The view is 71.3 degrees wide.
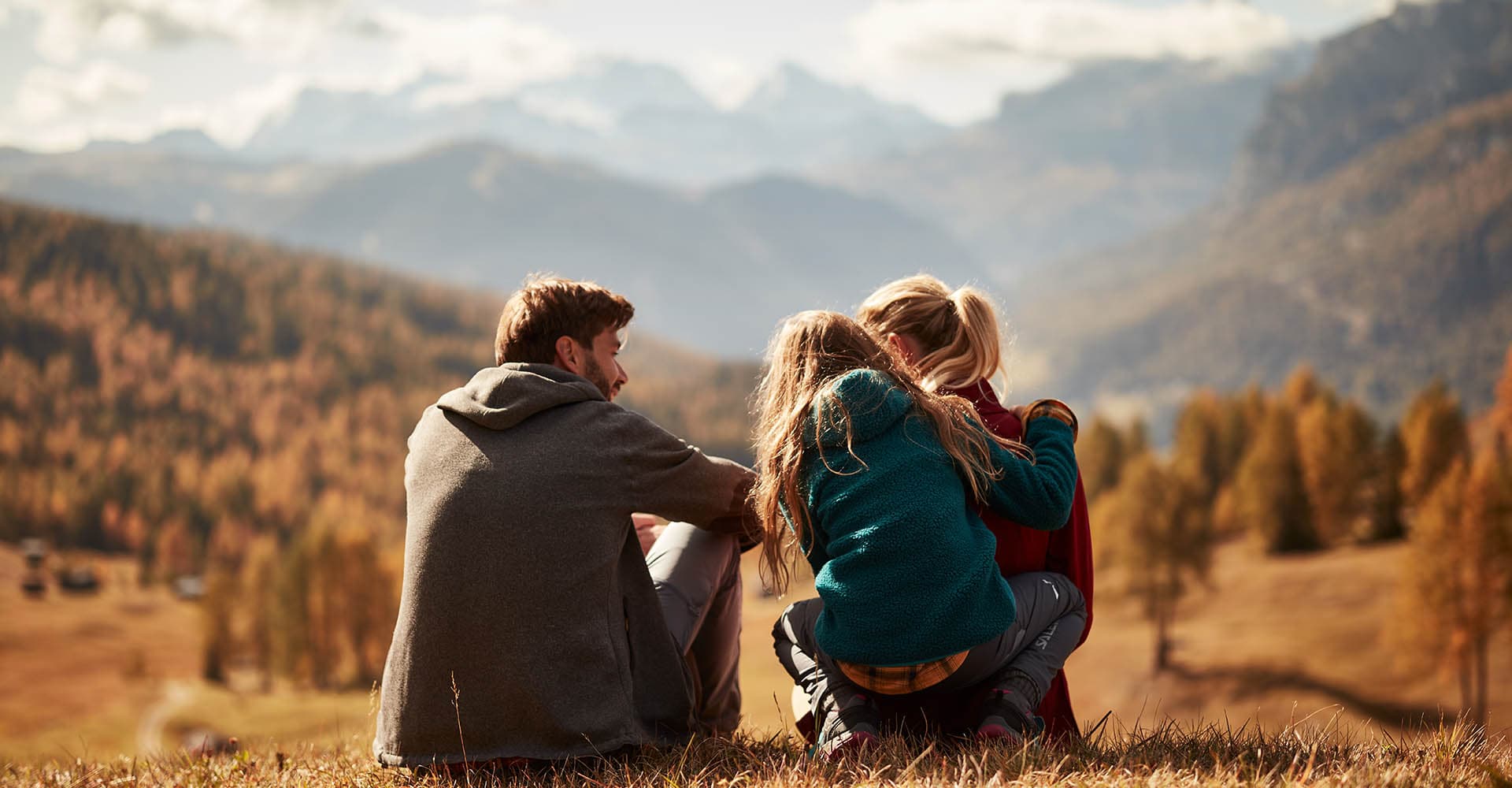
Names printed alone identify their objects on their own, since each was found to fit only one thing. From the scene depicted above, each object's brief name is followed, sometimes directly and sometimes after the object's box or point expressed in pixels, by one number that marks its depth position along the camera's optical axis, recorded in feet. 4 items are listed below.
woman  16.48
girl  14.15
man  14.76
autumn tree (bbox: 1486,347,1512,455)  215.31
